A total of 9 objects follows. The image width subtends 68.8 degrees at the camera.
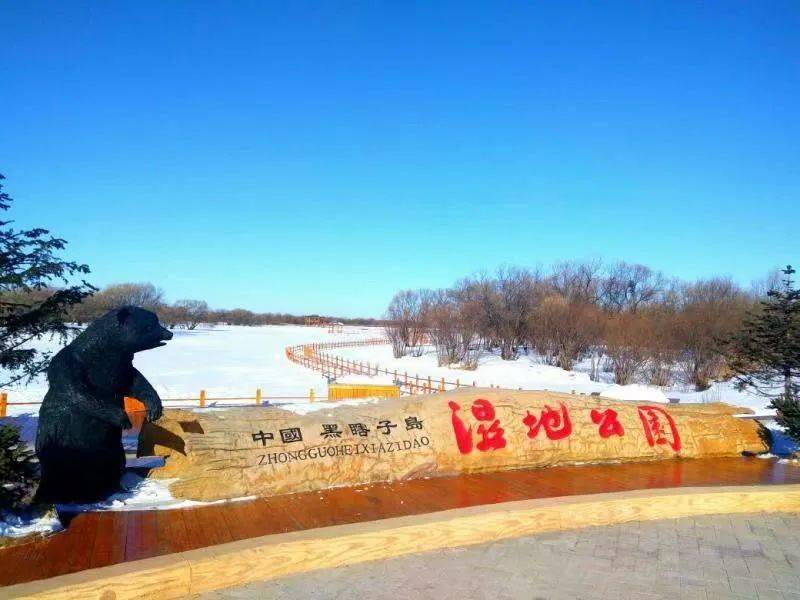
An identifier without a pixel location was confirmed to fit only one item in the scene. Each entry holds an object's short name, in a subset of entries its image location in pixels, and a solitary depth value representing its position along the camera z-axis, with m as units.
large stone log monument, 6.36
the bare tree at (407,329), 44.41
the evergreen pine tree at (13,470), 5.02
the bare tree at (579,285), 48.41
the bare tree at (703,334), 27.34
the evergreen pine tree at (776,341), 12.43
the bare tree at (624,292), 49.41
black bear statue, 5.66
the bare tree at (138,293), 59.09
